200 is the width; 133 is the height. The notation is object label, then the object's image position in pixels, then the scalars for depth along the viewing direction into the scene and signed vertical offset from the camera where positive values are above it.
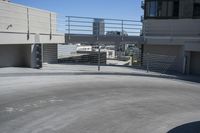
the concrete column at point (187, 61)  14.78 -0.63
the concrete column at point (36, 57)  13.12 -0.40
